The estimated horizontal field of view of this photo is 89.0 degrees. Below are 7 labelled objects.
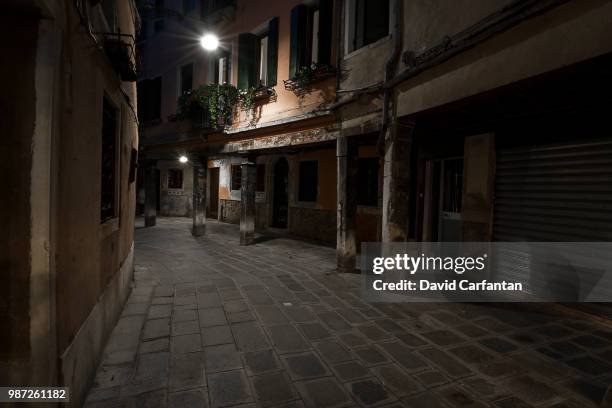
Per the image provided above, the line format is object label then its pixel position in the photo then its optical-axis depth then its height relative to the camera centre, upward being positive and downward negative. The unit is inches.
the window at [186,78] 478.3 +177.4
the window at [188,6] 475.3 +289.4
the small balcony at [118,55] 130.6 +58.0
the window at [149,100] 526.3 +156.5
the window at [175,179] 673.0 +26.6
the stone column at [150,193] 511.8 -5.1
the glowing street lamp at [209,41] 319.1 +155.7
